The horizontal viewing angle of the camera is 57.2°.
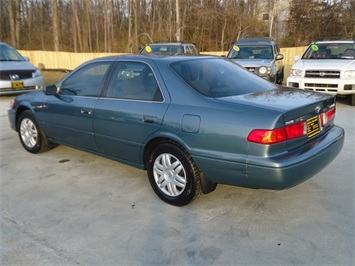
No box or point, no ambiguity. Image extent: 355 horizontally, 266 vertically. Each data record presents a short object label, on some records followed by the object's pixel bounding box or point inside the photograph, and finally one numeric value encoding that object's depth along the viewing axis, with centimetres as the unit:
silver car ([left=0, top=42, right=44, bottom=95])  944
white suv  791
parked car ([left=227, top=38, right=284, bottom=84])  958
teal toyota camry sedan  276
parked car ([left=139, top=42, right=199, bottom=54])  1154
